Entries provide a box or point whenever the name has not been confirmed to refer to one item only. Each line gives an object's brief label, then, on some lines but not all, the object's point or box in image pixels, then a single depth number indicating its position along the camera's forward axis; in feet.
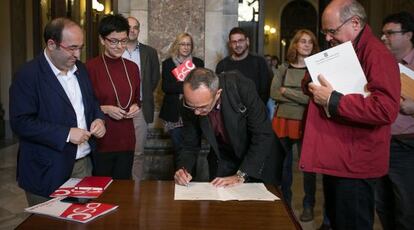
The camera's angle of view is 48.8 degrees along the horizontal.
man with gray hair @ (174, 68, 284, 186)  8.33
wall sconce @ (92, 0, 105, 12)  36.30
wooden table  6.15
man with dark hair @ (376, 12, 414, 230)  9.55
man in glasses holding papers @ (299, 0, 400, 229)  6.88
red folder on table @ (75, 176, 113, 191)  7.64
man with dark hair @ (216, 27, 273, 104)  14.47
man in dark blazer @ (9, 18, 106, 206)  7.93
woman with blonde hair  14.55
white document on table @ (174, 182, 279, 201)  7.40
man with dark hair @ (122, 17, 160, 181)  13.87
